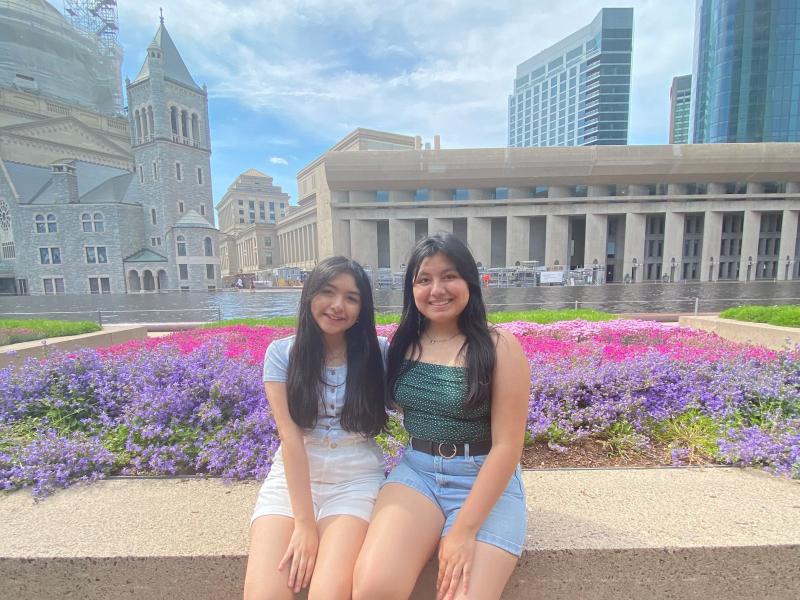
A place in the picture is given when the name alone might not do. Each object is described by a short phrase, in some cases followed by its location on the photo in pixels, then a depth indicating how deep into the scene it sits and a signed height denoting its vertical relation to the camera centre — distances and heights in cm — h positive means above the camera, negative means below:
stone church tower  4300 +981
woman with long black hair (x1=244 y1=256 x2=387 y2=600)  179 -80
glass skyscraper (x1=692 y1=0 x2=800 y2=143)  6377 +3236
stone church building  4247 +723
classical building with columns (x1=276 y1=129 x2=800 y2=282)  4097 +644
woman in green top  160 -86
